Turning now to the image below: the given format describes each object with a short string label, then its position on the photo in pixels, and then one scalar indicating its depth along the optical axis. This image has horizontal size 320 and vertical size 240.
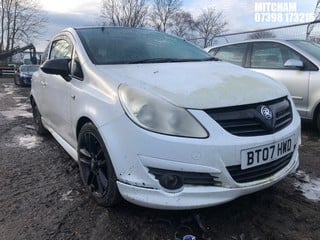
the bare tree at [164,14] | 33.64
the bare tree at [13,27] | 35.51
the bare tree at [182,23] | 32.10
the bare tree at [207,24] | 28.87
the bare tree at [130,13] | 32.88
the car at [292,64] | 3.69
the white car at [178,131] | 1.65
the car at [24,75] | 14.79
